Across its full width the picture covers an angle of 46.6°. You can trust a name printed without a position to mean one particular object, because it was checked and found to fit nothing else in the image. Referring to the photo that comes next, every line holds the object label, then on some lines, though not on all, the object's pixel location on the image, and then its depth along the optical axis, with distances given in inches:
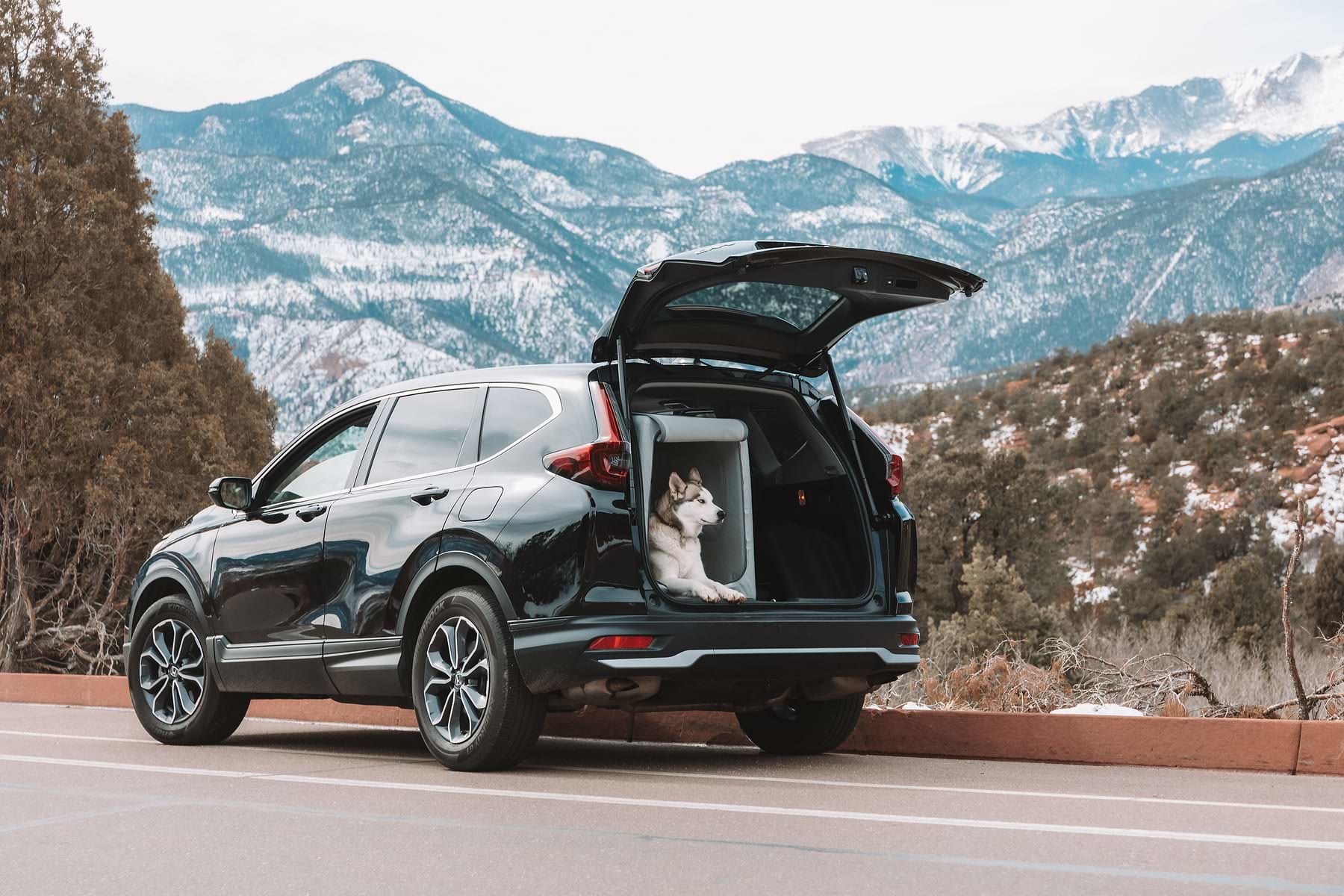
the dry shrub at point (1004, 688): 381.1
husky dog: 284.8
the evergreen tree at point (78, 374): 812.0
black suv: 273.7
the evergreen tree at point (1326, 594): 1336.1
